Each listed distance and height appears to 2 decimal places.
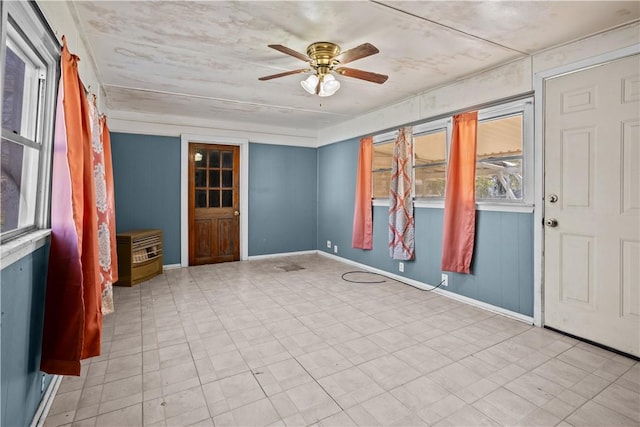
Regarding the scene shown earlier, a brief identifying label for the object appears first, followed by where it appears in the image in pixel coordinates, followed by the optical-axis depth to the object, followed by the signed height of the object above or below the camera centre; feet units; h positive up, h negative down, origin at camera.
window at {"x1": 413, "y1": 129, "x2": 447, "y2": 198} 13.08 +1.92
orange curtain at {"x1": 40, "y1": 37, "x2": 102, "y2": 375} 5.79 -0.98
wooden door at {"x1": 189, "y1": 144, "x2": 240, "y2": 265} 18.22 +0.32
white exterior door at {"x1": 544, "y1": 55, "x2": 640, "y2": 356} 7.95 +0.14
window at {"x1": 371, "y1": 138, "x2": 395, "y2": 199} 16.06 +2.11
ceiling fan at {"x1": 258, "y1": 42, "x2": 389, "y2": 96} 8.85 +3.92
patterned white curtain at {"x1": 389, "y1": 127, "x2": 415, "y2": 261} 14.20 +0.49
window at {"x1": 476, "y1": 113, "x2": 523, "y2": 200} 10.50 +1.70
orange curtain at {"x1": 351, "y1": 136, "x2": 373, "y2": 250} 16.75 +0.37
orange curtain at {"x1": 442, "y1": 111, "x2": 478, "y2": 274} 11.47 +0.40
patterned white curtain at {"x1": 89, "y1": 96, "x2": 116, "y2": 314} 9.65 -0.31
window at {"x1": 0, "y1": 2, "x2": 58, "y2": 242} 5.00 +1.56
